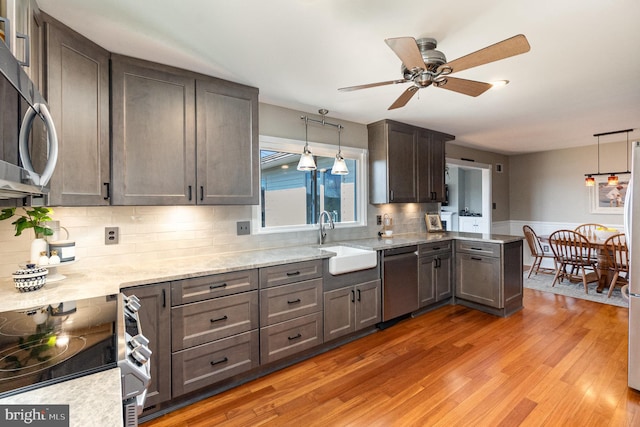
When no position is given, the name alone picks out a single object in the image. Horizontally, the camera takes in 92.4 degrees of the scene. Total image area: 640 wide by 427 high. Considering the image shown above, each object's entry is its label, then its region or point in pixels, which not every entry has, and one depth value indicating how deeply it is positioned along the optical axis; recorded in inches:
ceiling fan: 56.9
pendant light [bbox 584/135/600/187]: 192.7
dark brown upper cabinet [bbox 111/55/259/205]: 79.0
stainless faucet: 125.2
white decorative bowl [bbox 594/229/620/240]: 179.0
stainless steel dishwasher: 123.8
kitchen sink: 106.5
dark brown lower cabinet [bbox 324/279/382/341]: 106.8
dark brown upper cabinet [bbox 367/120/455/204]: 144.8
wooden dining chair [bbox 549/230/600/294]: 169.2
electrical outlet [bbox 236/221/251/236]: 111.0
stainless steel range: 32.3
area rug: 157.8
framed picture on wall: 197.6
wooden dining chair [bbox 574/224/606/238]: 197.3
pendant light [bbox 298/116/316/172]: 112.0
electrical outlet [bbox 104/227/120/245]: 87.0
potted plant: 68.5
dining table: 162.6
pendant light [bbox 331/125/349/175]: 120.8
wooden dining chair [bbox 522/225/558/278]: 202.1
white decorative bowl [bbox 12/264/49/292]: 62.3
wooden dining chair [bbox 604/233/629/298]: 154.9
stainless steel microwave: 31.2
